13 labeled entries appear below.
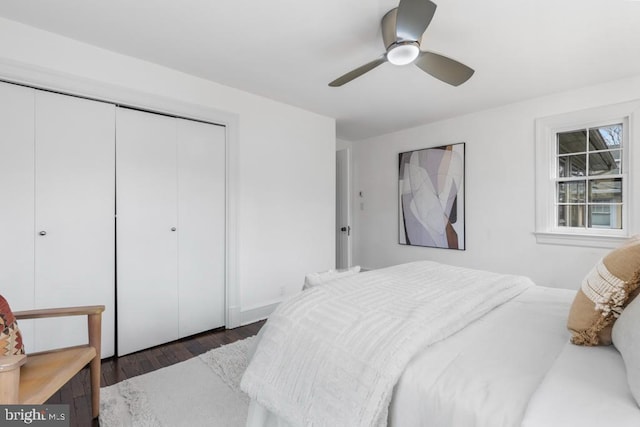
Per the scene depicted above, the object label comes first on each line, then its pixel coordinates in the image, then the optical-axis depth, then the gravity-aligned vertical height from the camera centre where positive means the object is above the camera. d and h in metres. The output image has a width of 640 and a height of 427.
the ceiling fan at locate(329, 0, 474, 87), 1.55 +1.04
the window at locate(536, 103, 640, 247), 2.88 +0.38
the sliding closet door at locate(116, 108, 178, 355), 2.46 -0.14
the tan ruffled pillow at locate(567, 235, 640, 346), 0.98 -0.29
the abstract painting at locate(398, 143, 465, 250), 3.93 +0.23
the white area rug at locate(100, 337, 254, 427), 1.68 -1.16
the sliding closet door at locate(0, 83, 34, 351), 1.99 +0.10
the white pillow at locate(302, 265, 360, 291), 1.98 -0.43
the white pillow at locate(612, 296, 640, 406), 0.76 -0.37
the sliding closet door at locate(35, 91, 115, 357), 2.13 +0.02
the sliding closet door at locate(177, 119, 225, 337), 2.79 -0.12
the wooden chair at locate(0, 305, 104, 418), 1.12 -0.74
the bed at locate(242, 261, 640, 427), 0.80 -0.50
